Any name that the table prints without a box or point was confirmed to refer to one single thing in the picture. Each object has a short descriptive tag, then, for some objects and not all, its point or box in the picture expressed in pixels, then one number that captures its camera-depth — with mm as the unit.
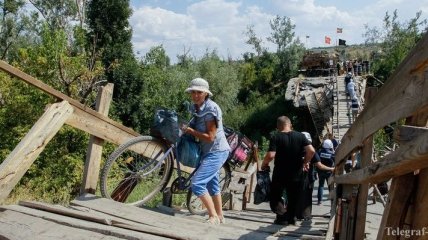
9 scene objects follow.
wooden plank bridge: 2066
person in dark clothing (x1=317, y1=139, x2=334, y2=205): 10328
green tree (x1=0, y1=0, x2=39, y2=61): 36094
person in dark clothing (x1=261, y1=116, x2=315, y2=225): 6215
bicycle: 5082
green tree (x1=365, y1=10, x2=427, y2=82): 38250
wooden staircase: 24453
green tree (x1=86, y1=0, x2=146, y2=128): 26547
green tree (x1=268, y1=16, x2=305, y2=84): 44562
